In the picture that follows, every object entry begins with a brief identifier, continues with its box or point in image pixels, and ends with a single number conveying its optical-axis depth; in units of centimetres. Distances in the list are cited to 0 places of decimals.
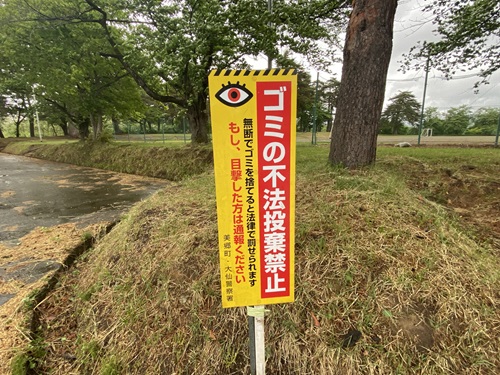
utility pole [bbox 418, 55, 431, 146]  987
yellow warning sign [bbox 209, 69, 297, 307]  116
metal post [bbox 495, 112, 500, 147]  840
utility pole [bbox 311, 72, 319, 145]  1020
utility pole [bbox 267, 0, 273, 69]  485
